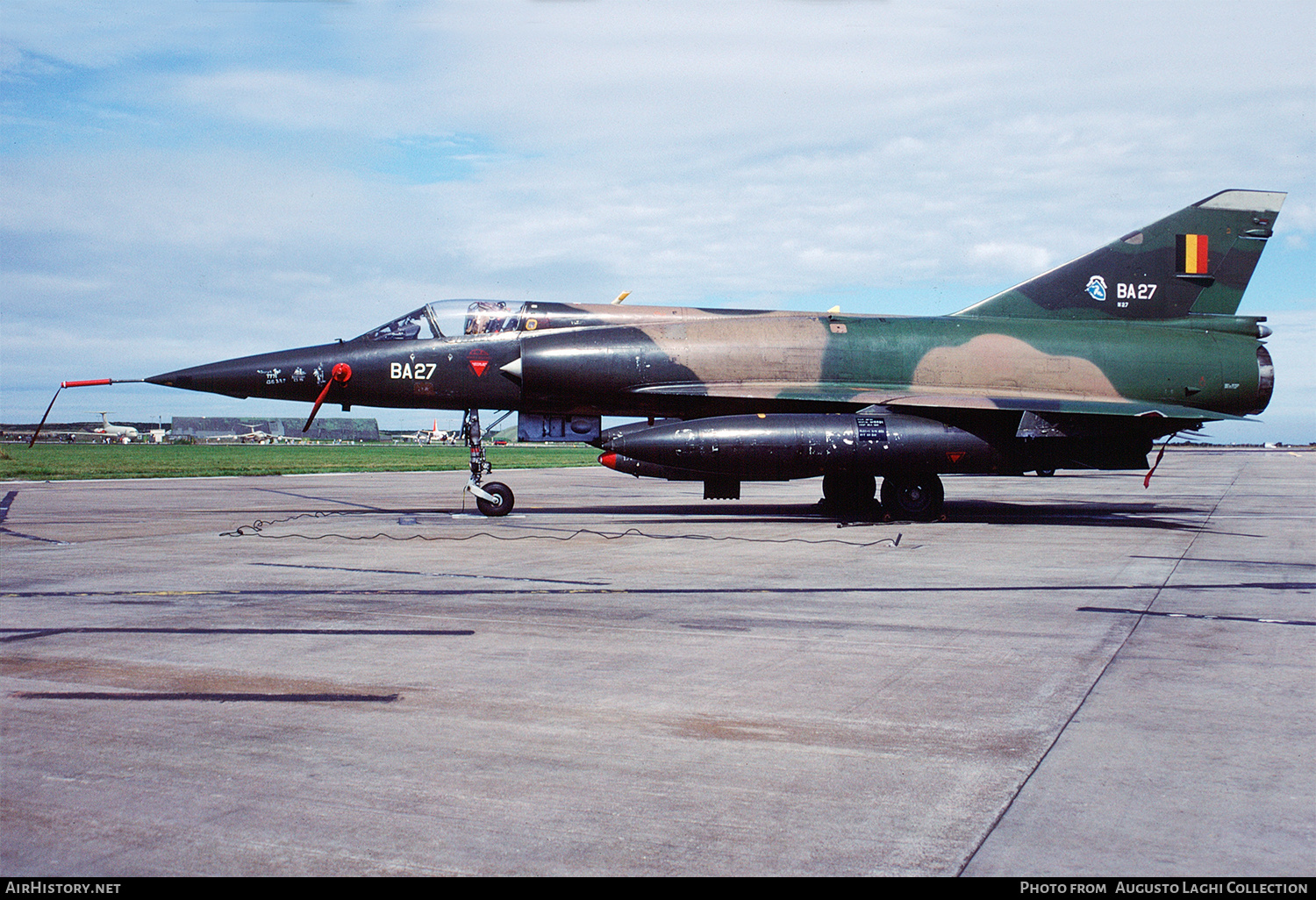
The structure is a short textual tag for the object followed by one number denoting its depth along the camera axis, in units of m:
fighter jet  15.75
